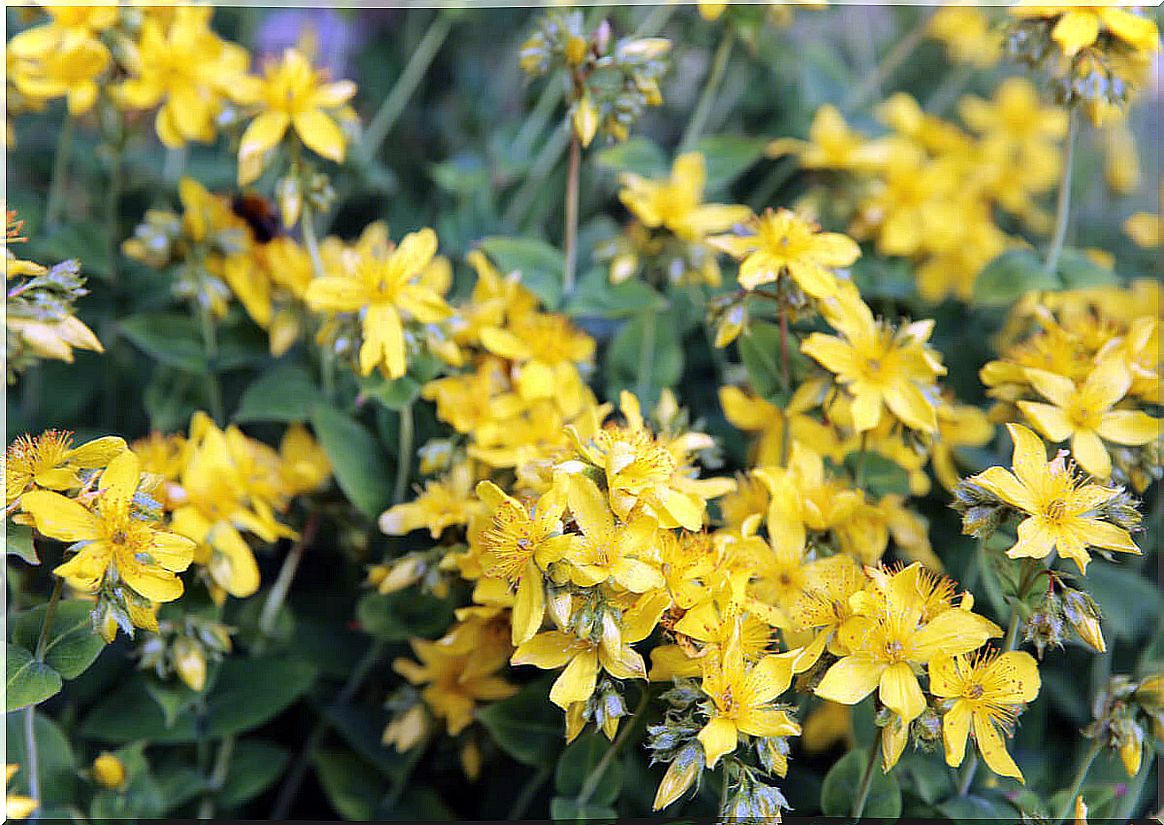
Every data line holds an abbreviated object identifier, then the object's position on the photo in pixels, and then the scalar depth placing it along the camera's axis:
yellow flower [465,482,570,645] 0.66
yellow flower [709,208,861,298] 0.70
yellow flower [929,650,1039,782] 0.66
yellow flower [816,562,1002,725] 0.66
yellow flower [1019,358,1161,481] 0.69
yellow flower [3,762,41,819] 0.66
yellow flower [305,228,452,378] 0.71
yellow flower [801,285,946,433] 0.70
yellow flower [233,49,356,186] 0.72
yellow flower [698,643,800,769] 0.66
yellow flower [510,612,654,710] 0.66
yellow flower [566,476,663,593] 0.66
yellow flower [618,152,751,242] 0.75
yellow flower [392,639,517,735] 0.71
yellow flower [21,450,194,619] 0.66
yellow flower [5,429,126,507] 0.66
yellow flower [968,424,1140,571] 0.67
